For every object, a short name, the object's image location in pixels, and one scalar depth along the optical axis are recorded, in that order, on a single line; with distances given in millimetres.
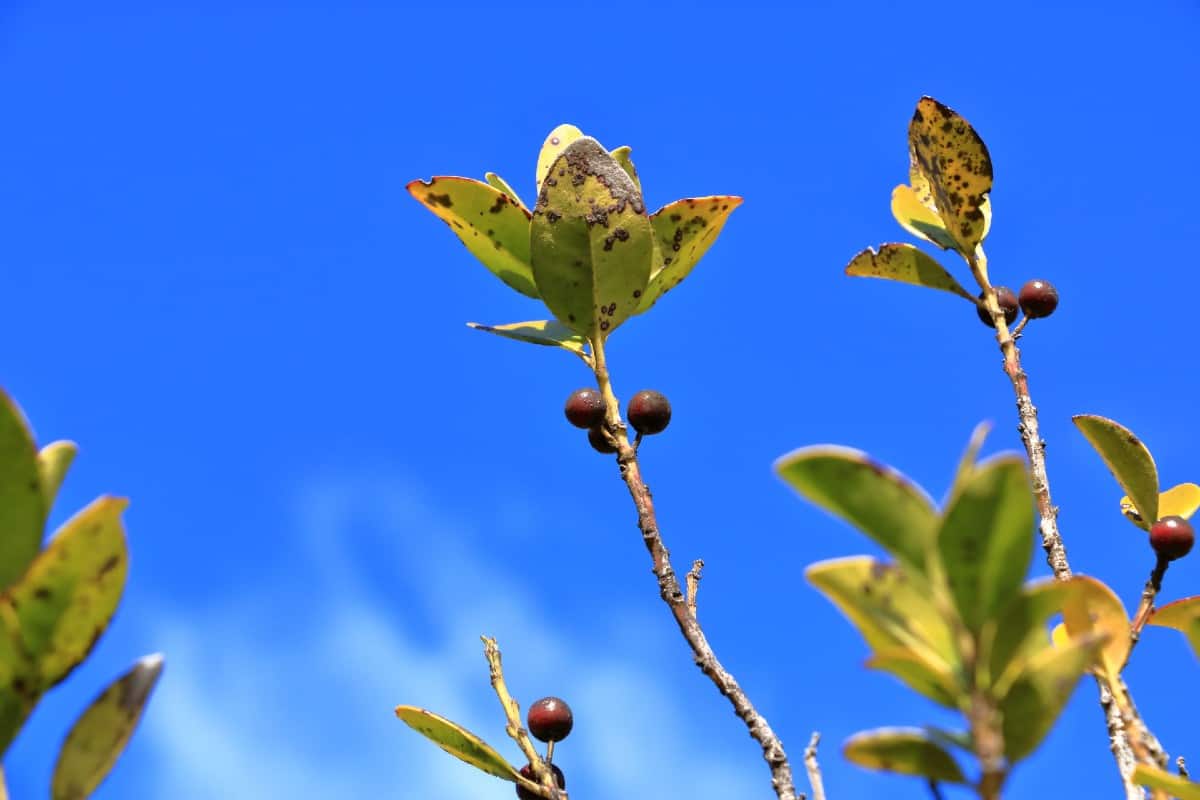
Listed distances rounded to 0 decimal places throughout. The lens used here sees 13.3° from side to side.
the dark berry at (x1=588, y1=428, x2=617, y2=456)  1094
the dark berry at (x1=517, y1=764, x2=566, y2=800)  1062
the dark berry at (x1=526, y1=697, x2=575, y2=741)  1081
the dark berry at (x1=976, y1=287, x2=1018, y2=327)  1144
